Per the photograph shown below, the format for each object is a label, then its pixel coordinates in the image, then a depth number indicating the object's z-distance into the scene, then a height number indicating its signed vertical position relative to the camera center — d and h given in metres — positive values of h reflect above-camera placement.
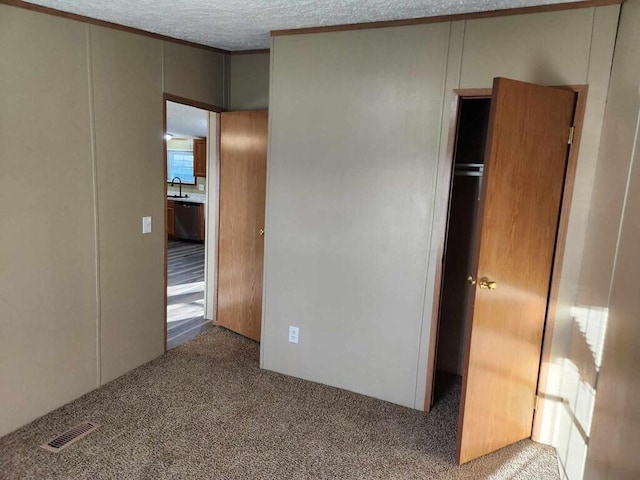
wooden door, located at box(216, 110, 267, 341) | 3.59 -0.32
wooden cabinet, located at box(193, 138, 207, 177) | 8.47 +0.44
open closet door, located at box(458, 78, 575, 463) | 2.11 -0.31
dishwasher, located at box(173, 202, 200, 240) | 8.02 -0.78
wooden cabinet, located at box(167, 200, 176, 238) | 8.20 -0.77
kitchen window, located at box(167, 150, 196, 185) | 9.11 +0.26
